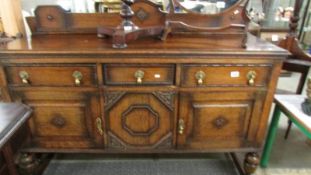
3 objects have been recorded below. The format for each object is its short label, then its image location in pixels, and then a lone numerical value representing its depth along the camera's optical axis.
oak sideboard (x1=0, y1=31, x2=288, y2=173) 1.09
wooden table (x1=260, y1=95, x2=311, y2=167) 1.16
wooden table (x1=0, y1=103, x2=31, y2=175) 0.62
